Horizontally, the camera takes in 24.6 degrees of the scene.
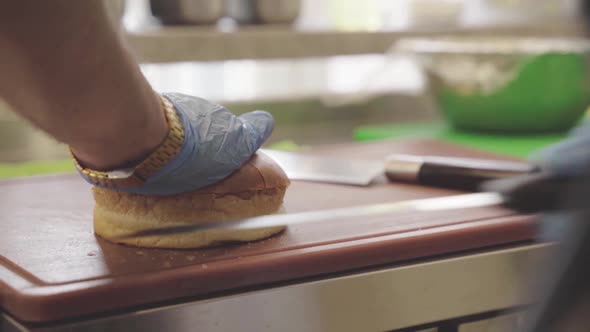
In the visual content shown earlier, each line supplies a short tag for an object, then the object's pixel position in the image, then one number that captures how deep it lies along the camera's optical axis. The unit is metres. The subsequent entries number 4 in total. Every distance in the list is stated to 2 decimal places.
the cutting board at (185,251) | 0.94
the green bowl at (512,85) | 1.62
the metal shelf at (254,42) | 1.64
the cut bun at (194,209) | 1.03
